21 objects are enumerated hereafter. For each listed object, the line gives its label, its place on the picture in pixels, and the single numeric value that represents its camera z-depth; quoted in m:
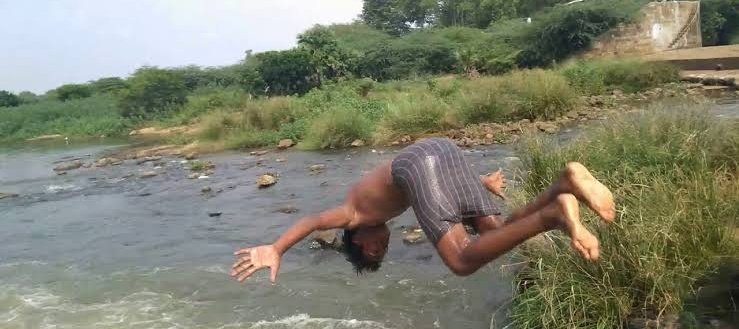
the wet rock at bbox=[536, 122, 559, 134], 14.58
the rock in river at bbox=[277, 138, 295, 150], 19.00
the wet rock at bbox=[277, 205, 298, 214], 10.51
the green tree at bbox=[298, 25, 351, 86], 33.81
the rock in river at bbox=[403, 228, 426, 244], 7.98
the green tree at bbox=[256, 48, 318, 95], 33.47
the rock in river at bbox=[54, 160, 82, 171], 20.36
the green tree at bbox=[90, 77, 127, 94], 54.03
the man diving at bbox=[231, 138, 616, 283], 3.15
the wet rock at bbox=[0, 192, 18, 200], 15.73
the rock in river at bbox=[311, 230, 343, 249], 8.32
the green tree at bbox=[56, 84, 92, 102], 53.94
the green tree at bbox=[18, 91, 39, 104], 54.87
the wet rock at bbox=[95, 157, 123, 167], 20.50
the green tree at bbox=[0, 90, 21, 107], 51.69
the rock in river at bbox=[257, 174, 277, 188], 13.16
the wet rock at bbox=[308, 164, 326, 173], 14.07
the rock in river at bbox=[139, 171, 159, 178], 16.69
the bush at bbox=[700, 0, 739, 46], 33.59
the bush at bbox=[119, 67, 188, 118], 38.88
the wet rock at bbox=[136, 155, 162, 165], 20.31
